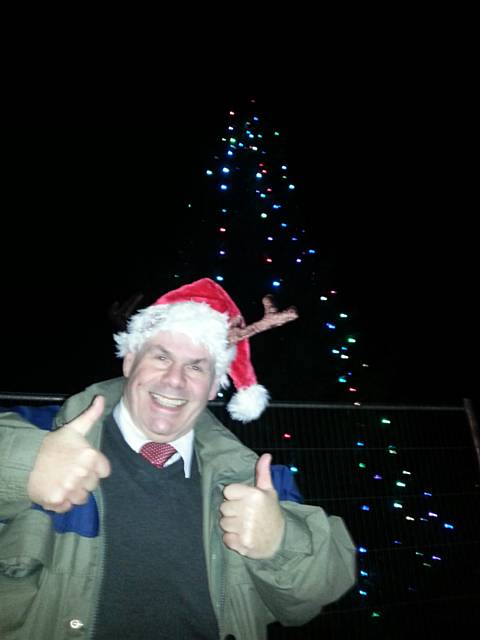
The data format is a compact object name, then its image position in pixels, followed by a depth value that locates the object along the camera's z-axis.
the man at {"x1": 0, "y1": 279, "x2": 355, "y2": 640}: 1.00
